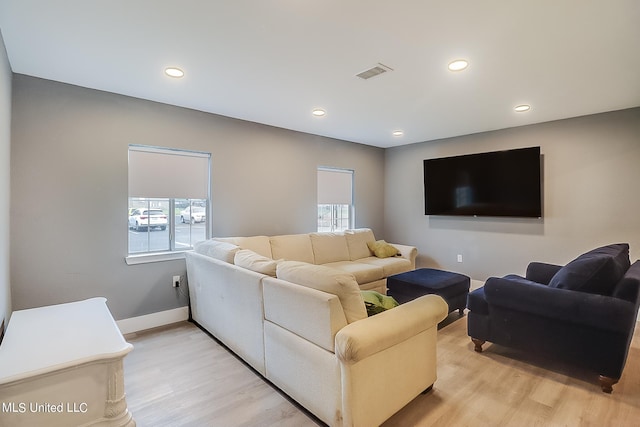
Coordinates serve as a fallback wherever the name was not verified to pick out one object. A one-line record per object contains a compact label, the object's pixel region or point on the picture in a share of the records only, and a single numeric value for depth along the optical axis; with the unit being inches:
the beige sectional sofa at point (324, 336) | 65.2
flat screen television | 167.5
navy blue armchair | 85.4
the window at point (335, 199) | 205.0
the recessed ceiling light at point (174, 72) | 101.9
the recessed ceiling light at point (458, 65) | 96.0
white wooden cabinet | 52.6
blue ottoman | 132.5
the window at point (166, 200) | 132.0
